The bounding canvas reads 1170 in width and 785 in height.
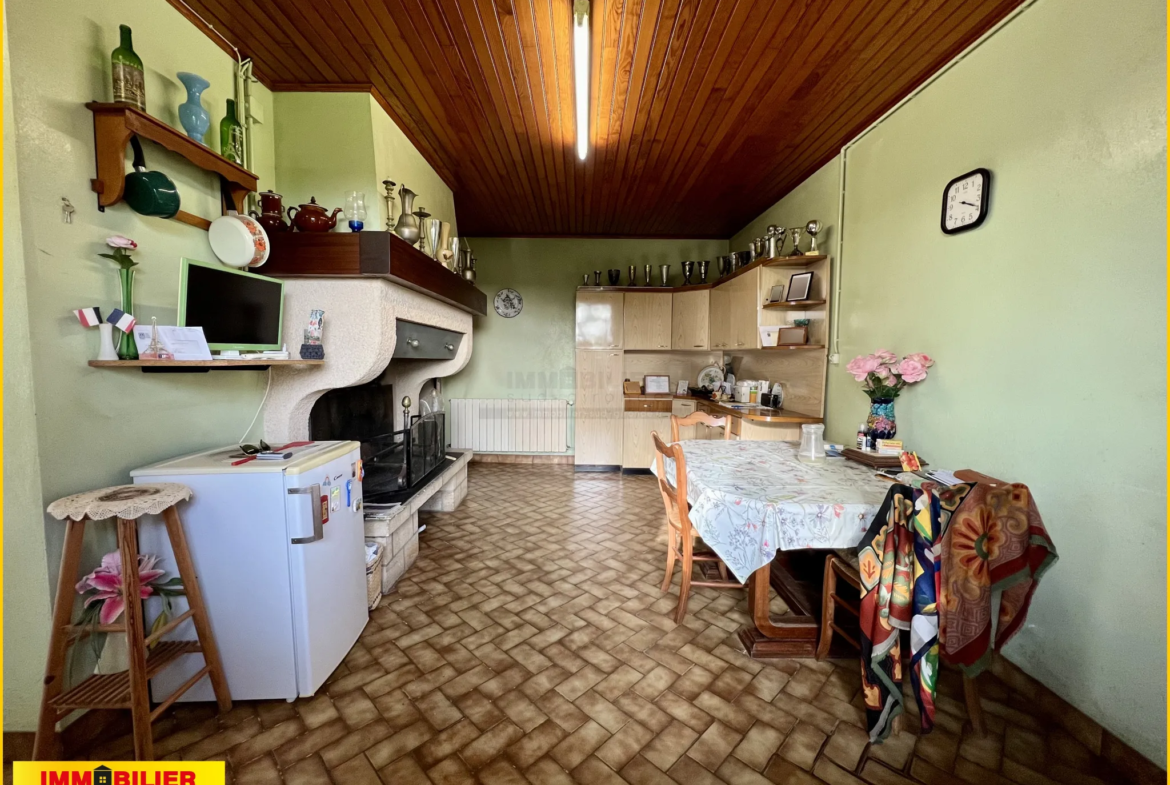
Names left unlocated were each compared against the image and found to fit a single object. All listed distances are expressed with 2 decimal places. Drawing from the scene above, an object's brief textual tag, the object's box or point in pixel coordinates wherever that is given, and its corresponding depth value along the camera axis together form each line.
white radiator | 5.26
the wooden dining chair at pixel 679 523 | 1.94
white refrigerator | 1.51
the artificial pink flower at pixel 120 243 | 1.43
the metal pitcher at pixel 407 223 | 2.50
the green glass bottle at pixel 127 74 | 1.44
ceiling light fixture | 1.61
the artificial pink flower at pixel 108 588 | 1.35
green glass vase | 1.48
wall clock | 1.88
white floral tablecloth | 1.59
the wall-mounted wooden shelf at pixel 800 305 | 3.18
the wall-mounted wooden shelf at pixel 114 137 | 1.43
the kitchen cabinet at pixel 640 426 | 4.91
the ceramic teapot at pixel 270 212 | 2.10
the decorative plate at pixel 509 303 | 5.39
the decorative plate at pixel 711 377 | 5.06
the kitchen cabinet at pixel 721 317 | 4.19
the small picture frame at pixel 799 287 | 3.22
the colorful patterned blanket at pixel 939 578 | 1.25
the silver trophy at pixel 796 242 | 3.35
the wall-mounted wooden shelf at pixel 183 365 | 1.43
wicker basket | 2.17
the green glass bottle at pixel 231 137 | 1.91
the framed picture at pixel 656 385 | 5.28
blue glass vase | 1.68
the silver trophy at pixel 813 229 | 3.12
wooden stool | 1.22
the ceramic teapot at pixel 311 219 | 2.11
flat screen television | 1.62
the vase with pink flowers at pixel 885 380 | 2.17
